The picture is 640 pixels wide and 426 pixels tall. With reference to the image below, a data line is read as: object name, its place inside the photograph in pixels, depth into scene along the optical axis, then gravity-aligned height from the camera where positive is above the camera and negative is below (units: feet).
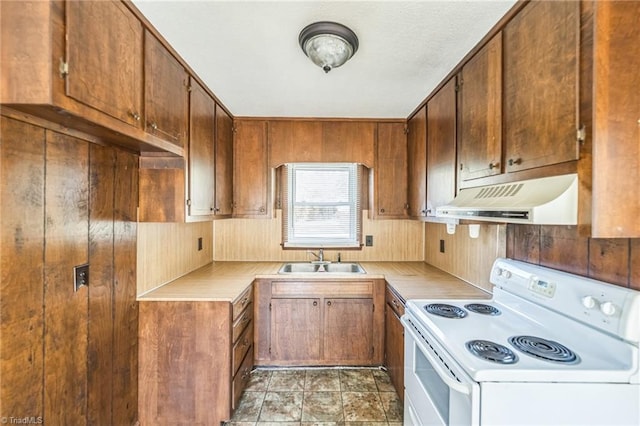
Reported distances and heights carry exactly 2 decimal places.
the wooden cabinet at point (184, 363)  6.18 -3.22
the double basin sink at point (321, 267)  10.07 -1.94
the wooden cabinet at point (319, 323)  8.64 -3.27
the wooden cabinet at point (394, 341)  7.00 -3.33
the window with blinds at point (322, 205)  10.69 +0.23
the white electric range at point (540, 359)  3.38 -1.84
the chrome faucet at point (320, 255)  10.26 -1.54
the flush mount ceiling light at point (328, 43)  4.70 +2.83
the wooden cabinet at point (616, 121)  3.02 +0.96
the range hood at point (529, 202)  3.28 +0.14
